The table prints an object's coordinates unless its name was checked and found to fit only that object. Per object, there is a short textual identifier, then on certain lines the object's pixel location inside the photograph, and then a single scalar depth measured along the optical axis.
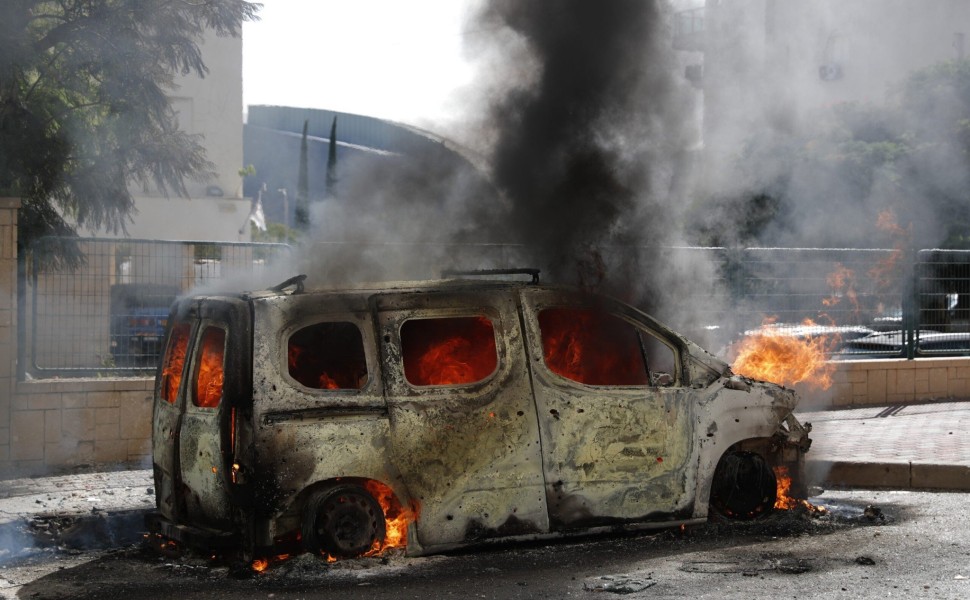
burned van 6.05
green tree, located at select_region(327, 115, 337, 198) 25.74
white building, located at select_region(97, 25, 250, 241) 38.28
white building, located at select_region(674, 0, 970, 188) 47.28
